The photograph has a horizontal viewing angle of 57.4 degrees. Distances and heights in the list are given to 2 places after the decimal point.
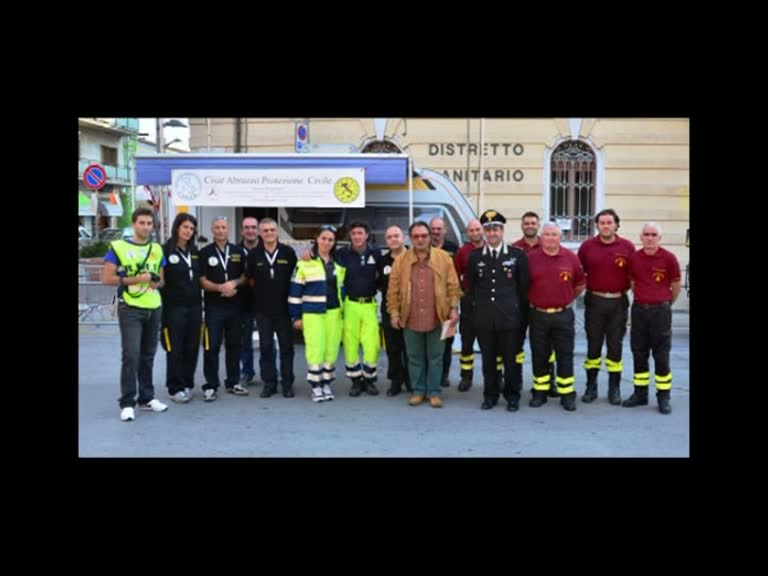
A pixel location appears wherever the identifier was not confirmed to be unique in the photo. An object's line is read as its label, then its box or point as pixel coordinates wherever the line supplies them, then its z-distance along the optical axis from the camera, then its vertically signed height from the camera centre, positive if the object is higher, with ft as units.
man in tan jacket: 21.79 -0.60
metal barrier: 38.63 -0.93
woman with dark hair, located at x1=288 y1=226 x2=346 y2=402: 22.38 -0.82
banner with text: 28.99 +3.94
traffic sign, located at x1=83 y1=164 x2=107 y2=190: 43.60 +6.57
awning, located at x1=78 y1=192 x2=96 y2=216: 96.84 +10.75
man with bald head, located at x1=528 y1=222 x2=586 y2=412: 21.39 -0.61
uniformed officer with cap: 21.38 -0.46
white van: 31.32 +3.09
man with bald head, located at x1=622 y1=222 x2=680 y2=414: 21.38 -0.42
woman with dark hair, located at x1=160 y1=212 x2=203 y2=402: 21.50 -0.57
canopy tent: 28.91 +4.94
